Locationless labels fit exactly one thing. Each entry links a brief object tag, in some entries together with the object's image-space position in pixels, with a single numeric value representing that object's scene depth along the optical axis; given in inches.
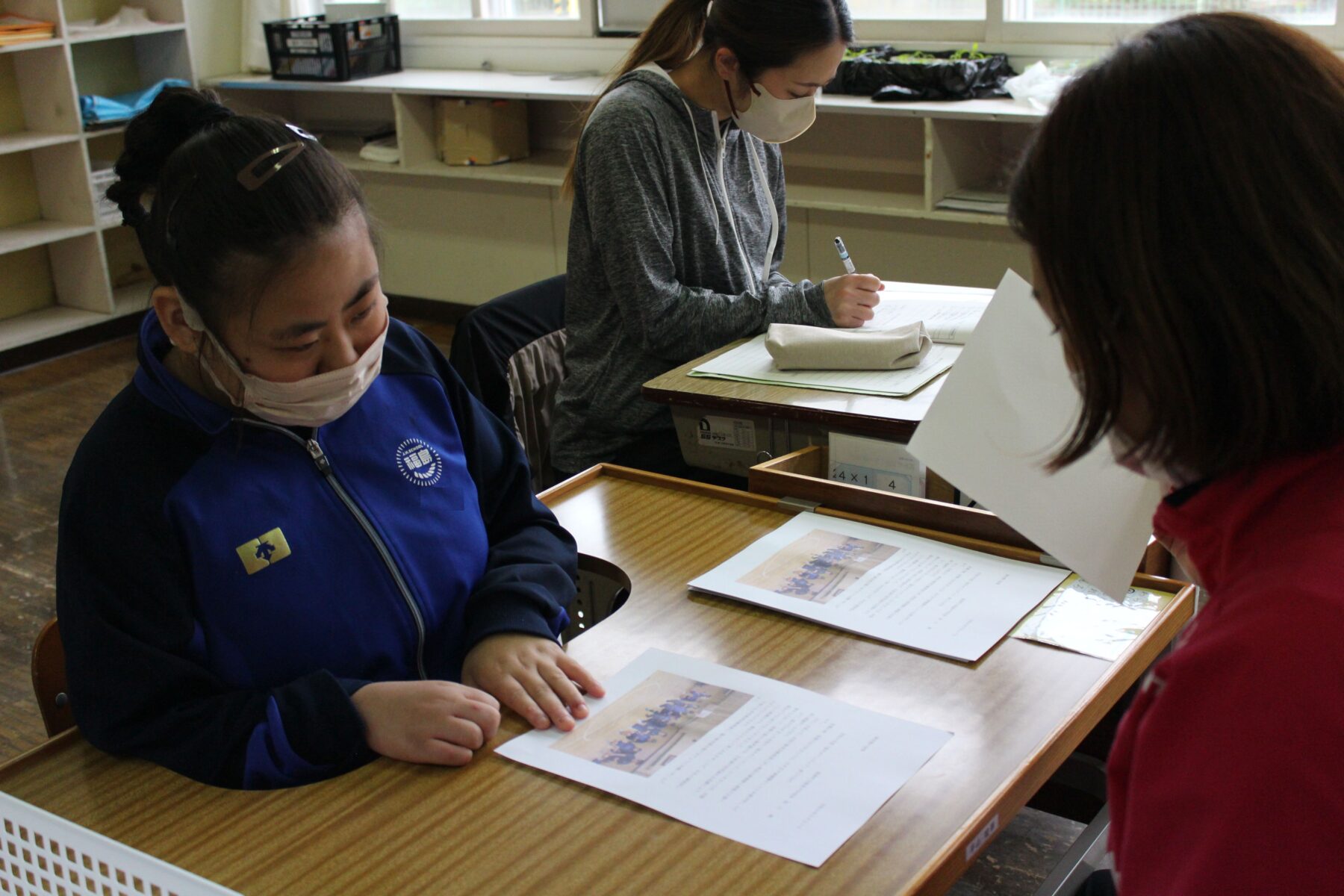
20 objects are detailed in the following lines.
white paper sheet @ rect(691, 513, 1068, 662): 45.8
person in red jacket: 23.1
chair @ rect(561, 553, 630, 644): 53.6
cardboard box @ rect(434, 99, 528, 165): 173.3
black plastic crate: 177.3
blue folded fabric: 176.7
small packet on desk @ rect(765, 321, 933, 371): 70.0
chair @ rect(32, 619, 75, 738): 45.8
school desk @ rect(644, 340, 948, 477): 63.0
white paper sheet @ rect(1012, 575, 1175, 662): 44.6
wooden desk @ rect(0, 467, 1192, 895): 34.2
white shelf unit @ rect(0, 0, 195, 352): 174.1
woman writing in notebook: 77.2
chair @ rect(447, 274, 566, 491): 73.1
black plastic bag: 133.6
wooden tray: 51.3
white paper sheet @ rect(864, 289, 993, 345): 75.1
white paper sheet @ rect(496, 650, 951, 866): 35.7
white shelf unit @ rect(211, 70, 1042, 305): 139.6
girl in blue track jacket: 39.8
